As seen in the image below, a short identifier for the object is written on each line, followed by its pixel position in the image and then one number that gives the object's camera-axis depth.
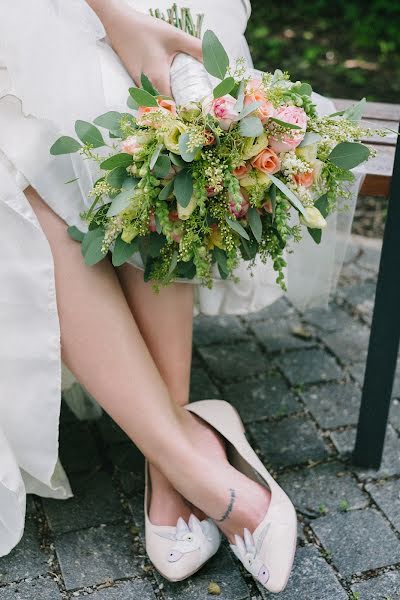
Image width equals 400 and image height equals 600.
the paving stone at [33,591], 1.60
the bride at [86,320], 1.54
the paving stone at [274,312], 2.61
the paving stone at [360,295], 2.67
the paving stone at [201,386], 2.22
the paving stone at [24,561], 1.65
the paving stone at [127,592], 1.60
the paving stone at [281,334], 2.46
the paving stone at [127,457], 1.95
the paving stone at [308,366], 2.29
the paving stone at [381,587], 1.60
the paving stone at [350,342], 2.40
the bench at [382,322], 1.67
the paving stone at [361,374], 2.24
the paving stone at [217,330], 2.49
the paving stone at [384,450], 1.93
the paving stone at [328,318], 2.56
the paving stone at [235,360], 2.32
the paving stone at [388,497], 1.80
